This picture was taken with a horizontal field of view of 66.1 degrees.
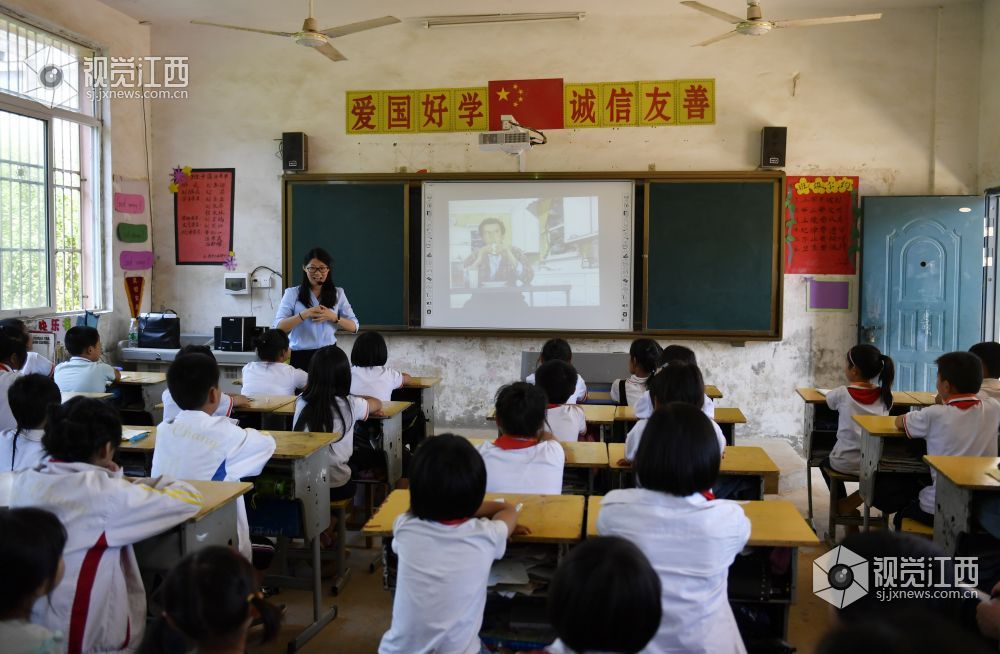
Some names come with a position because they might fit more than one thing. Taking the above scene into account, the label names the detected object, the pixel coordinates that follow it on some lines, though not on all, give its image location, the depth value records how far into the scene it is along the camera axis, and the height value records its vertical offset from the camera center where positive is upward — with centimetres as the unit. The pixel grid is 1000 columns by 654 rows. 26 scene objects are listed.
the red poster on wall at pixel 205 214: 622 +66
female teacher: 445 -10
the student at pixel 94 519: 172 -52
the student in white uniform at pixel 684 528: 162 -50
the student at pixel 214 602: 125 -50
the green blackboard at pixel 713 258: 559 +29
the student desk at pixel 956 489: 224 -58
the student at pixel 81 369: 402 -39
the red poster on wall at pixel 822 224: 554 +53
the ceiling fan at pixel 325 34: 409 +142
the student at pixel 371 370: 379 -37
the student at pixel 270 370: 381 -38
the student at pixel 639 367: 373 -35
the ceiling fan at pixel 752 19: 402 +148
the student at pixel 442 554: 165 -56
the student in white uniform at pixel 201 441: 237 -45
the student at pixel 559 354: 390 -30
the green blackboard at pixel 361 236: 596 +47
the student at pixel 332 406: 304 -45
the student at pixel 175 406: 306 -45
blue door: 531 +13
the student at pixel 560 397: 315 -42
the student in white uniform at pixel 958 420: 286 -45
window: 508 +83
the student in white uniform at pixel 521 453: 237 -49
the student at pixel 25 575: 133 -50
